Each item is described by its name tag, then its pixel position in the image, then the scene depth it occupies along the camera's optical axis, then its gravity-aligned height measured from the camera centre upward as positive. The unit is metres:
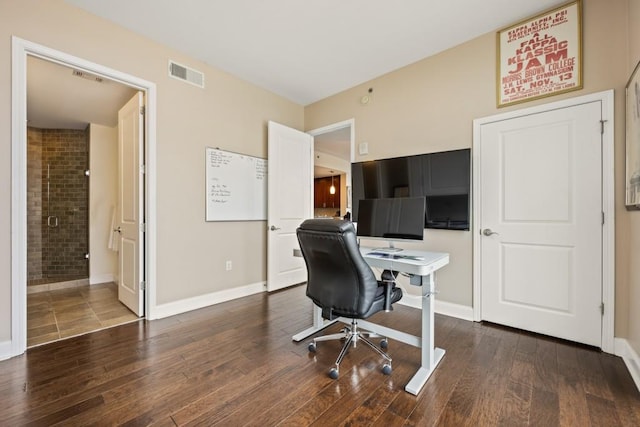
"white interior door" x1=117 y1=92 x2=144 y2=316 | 2.85 +0.09
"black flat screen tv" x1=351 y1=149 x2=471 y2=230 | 2.75 +0.33
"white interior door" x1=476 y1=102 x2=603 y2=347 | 2.19 -0.09
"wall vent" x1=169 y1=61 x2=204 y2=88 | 2.97 +1.56
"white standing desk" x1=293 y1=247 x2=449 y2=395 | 1.78 -0.60
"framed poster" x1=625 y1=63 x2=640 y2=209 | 1.77 +0.48
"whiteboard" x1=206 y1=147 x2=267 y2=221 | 3.32 +0.34
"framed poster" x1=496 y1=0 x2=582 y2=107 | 2.26 +1.39
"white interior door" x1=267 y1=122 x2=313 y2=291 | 3.79 +0.22
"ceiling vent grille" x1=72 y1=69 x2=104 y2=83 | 2.81 +1.45
